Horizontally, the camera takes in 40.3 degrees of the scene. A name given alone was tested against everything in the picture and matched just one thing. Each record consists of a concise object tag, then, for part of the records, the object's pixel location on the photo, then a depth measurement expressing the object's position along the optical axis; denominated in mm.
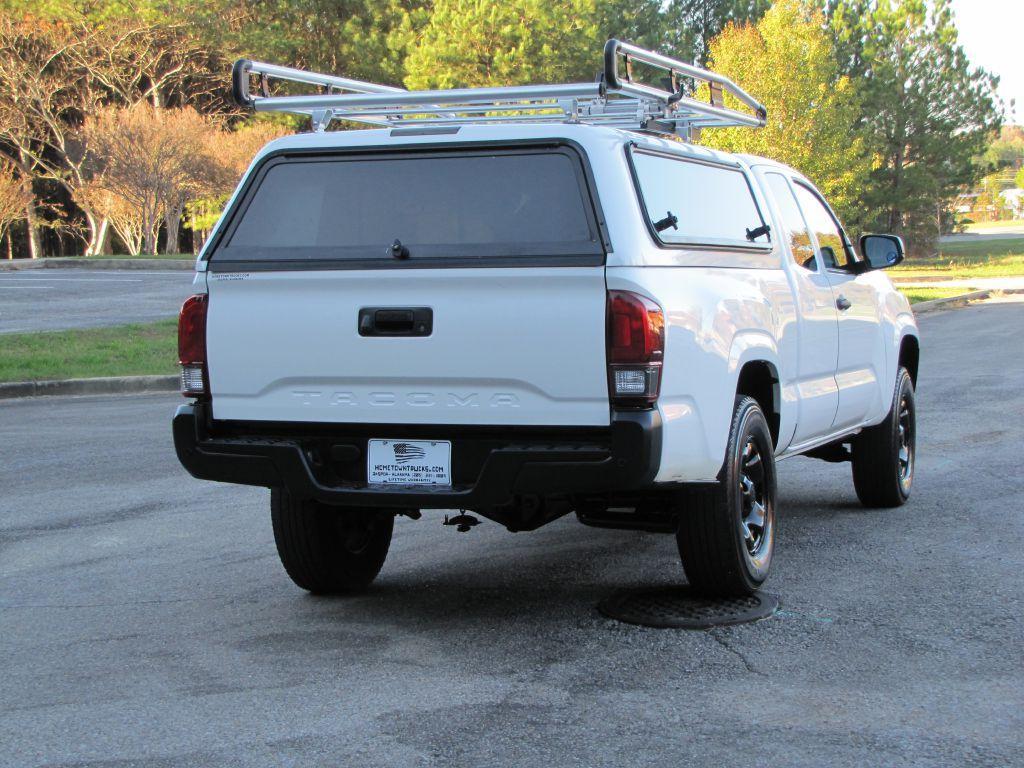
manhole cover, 5617
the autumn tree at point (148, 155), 41344
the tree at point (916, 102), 46469
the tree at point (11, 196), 42156
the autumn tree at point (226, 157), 43531
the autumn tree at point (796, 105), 32188
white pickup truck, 5113
